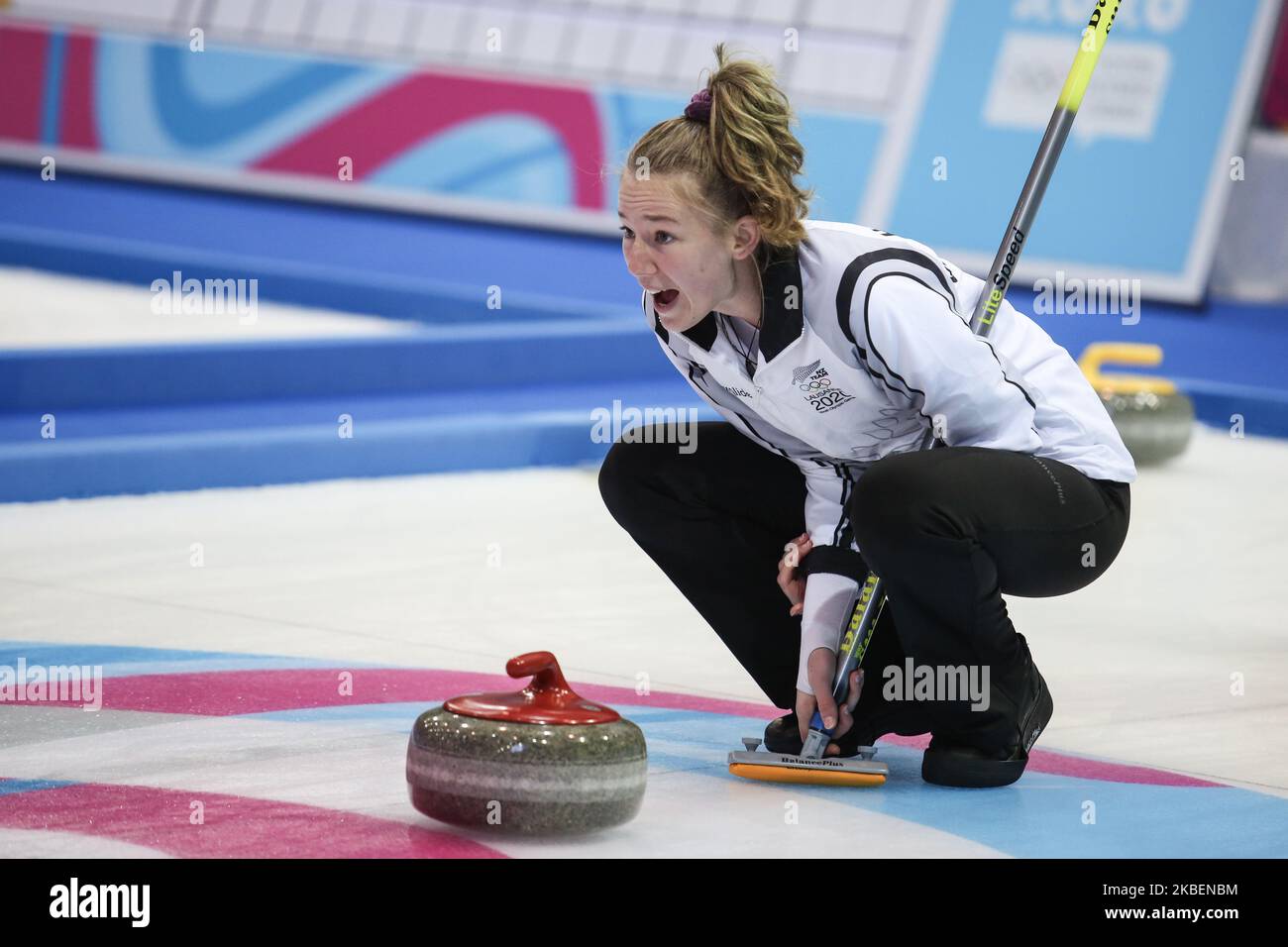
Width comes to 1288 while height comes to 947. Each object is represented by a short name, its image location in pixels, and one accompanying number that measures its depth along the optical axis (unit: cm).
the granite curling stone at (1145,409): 1075
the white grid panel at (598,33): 1792
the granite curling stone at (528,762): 446
